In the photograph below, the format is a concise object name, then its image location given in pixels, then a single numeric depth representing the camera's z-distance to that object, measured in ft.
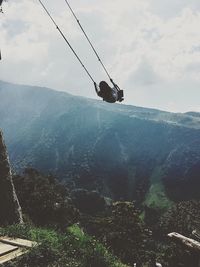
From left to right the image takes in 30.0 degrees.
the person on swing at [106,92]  49.65
